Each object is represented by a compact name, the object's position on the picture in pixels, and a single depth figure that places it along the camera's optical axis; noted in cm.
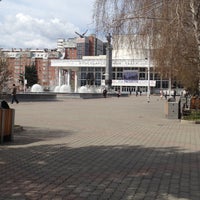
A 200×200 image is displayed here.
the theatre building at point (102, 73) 12744
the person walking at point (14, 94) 3689
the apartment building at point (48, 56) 15300
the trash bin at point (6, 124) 1206
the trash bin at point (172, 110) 2411
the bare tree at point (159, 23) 1500
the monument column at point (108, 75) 9300
